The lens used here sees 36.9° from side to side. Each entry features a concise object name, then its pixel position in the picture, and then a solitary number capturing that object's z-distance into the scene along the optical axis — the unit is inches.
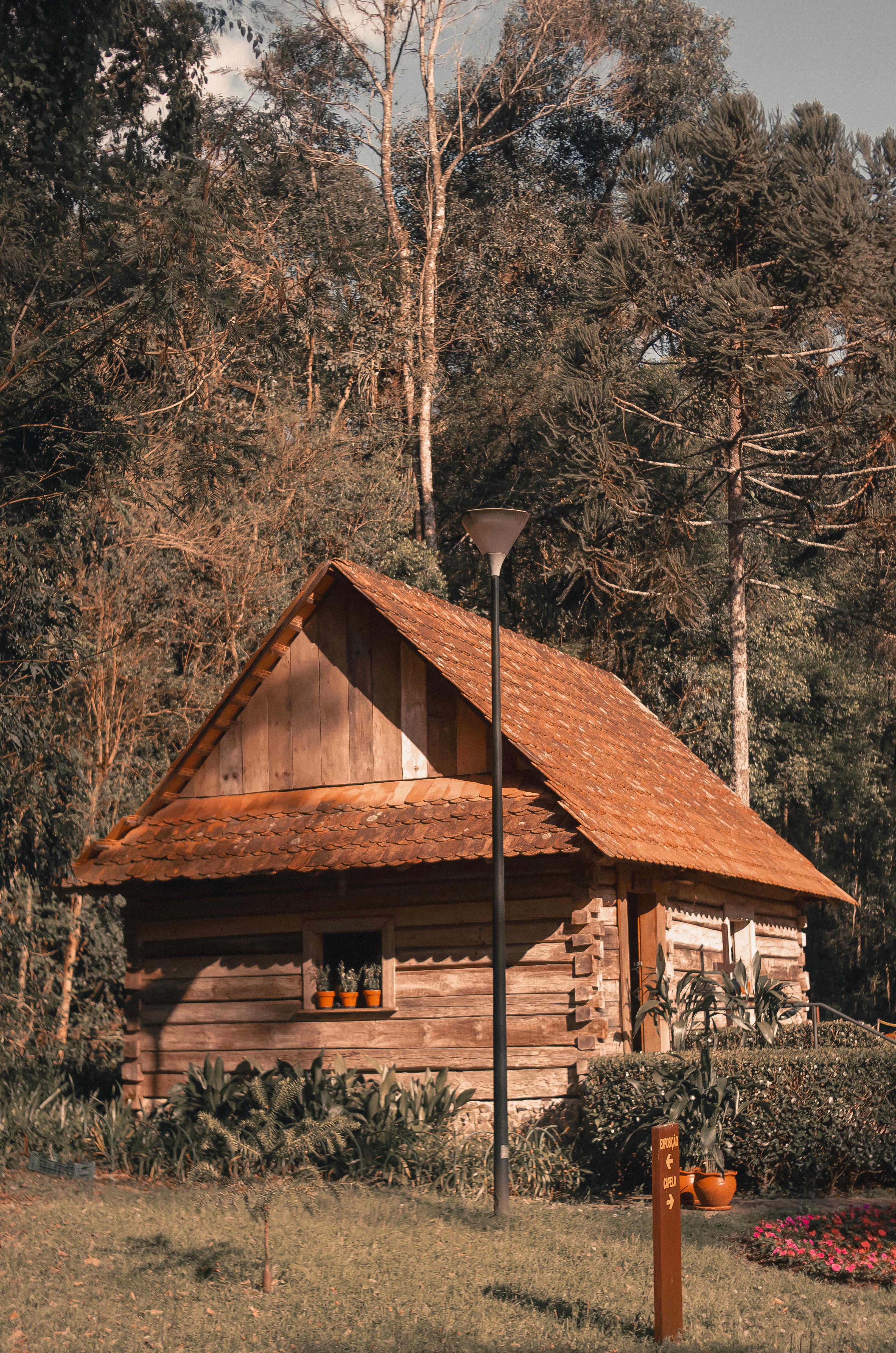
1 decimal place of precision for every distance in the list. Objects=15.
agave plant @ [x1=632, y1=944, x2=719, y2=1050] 524.4
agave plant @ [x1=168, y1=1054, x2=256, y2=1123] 519.5
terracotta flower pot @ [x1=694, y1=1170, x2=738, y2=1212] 434.6
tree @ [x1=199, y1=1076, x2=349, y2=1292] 459.5
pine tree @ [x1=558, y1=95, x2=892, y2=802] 906.7
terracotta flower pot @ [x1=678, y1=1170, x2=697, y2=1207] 444.1
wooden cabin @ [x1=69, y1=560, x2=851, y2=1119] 512.7
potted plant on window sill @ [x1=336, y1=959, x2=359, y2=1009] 544.1
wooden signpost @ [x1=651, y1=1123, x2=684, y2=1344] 278.1
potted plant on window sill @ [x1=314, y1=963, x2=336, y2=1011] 547.5
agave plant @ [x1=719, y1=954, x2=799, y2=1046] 537.3
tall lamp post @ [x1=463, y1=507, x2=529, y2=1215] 402.3
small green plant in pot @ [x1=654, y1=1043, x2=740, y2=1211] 437.4
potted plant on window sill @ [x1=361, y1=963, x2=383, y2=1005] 538.6
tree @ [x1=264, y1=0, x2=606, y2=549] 1425.9
